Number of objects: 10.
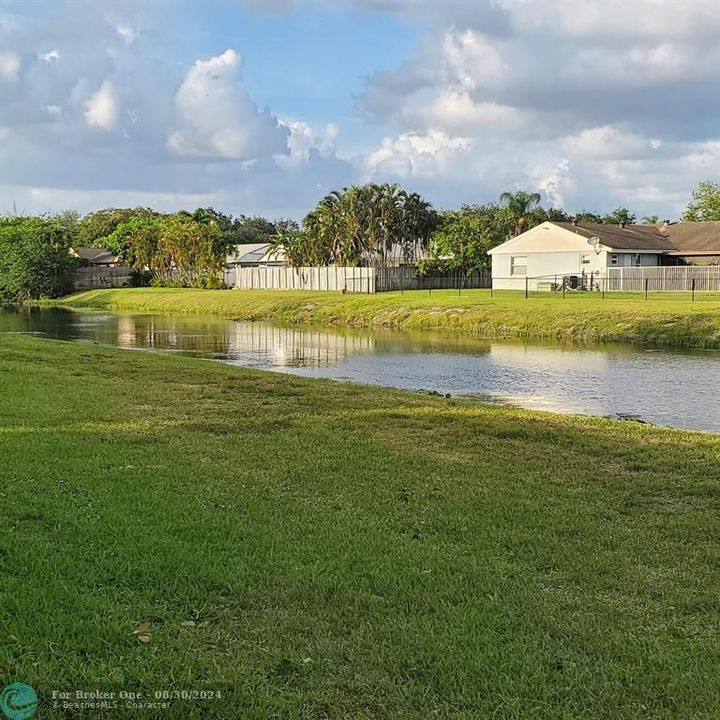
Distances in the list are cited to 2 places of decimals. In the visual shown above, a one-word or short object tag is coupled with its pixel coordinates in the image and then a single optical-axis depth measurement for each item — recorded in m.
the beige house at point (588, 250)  55.22
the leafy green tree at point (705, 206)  82.56
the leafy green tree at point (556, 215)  87.94
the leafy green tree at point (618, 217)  92.88
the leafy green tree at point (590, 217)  94.95
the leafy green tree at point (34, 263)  82.56
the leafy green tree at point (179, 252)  84.44
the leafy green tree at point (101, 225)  123.69
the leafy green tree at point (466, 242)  71.75
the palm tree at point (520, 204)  79.06
